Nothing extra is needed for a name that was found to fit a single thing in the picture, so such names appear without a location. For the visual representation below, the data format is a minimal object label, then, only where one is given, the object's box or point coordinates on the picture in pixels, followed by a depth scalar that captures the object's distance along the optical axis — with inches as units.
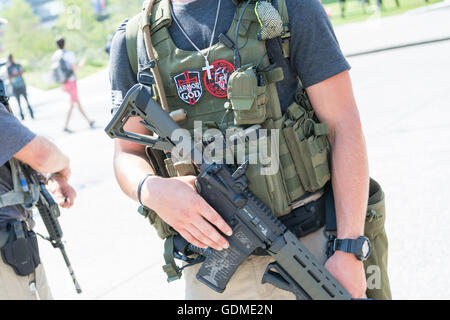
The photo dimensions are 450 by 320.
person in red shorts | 422.9
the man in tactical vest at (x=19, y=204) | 88.7
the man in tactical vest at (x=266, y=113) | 65.4
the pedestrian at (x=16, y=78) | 513.7
